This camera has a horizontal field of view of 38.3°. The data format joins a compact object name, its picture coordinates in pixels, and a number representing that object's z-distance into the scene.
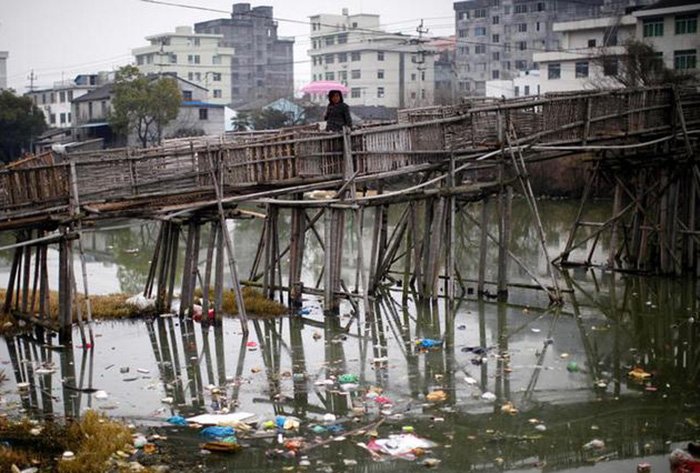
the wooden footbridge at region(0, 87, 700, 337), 15.60
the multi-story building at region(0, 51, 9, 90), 66.88
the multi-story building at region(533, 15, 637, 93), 48.78
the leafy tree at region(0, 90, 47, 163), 51.31
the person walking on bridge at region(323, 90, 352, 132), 17.95
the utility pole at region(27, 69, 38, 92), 75.30
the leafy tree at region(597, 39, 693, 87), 36.72
